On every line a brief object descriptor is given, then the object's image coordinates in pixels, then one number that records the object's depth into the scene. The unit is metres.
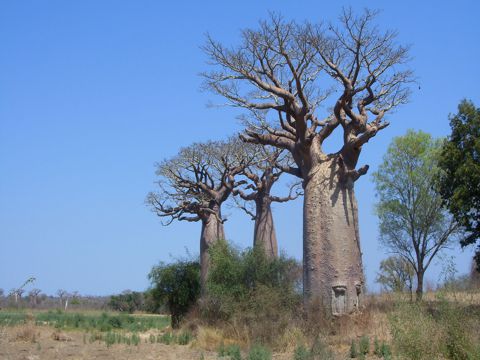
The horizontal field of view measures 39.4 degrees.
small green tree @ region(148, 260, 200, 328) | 22.67
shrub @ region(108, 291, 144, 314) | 47.16
